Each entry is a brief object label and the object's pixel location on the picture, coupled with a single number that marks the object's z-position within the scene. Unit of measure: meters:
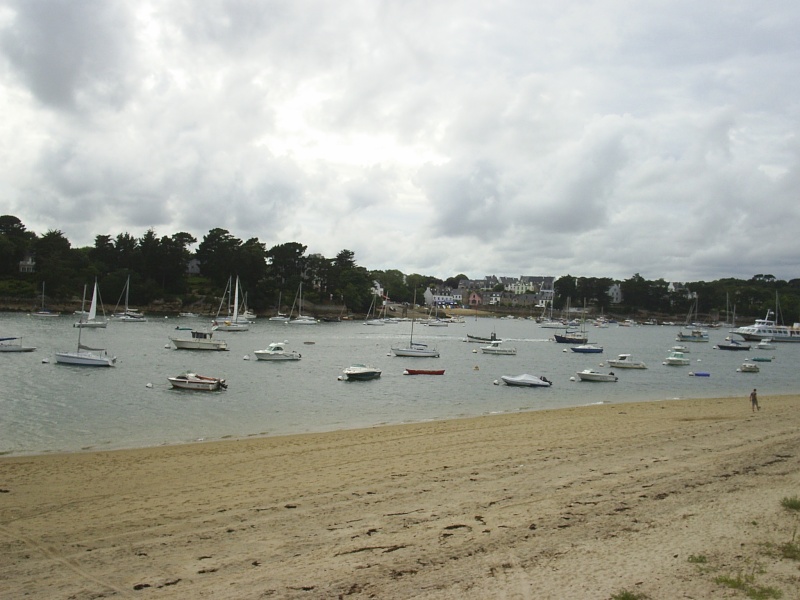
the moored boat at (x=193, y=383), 43.72
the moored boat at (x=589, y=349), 96.75
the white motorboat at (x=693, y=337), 135.43
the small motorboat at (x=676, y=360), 80.44
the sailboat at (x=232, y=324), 116.31
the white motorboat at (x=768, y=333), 147.12
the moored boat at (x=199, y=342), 77.94
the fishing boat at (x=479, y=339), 108.41
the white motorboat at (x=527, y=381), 51.94
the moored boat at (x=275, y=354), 68.94
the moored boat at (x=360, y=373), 53.44
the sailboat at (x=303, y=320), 153.00
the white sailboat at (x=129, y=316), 132.88
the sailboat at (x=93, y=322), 96.31
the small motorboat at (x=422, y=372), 60.05
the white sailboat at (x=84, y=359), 56.28
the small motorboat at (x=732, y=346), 115.08
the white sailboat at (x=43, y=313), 130.12
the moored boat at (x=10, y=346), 64.38
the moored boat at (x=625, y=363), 74.00
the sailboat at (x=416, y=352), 80.06
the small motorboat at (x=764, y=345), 124.62
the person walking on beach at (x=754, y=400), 35.08
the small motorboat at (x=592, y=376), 58.56
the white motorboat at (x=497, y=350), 90.00
